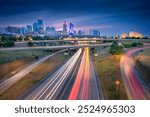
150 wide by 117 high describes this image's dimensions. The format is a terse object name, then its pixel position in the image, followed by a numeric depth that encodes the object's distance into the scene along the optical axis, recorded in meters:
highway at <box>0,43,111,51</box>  52.57
